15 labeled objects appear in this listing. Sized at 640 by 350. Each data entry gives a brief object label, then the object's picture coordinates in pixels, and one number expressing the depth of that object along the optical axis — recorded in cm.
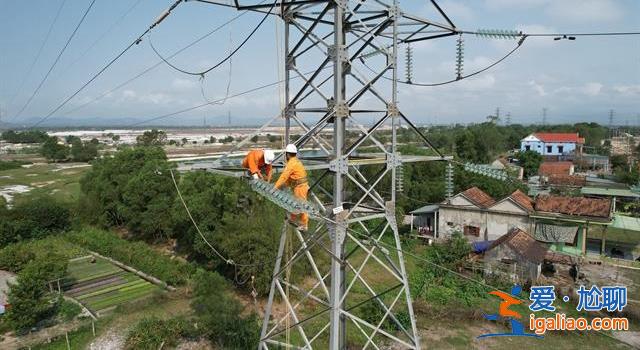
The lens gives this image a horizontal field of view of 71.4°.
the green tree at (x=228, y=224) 2112
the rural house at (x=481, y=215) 2698
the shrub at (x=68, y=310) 1942
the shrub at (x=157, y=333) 1599
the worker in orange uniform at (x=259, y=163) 712
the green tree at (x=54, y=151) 8075
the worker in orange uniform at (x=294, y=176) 687
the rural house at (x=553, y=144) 6919
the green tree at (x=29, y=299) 1762
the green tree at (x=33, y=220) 3046
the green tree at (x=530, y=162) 5150
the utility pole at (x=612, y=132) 11706
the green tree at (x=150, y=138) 7800
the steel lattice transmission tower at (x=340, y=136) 709
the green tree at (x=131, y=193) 3052
